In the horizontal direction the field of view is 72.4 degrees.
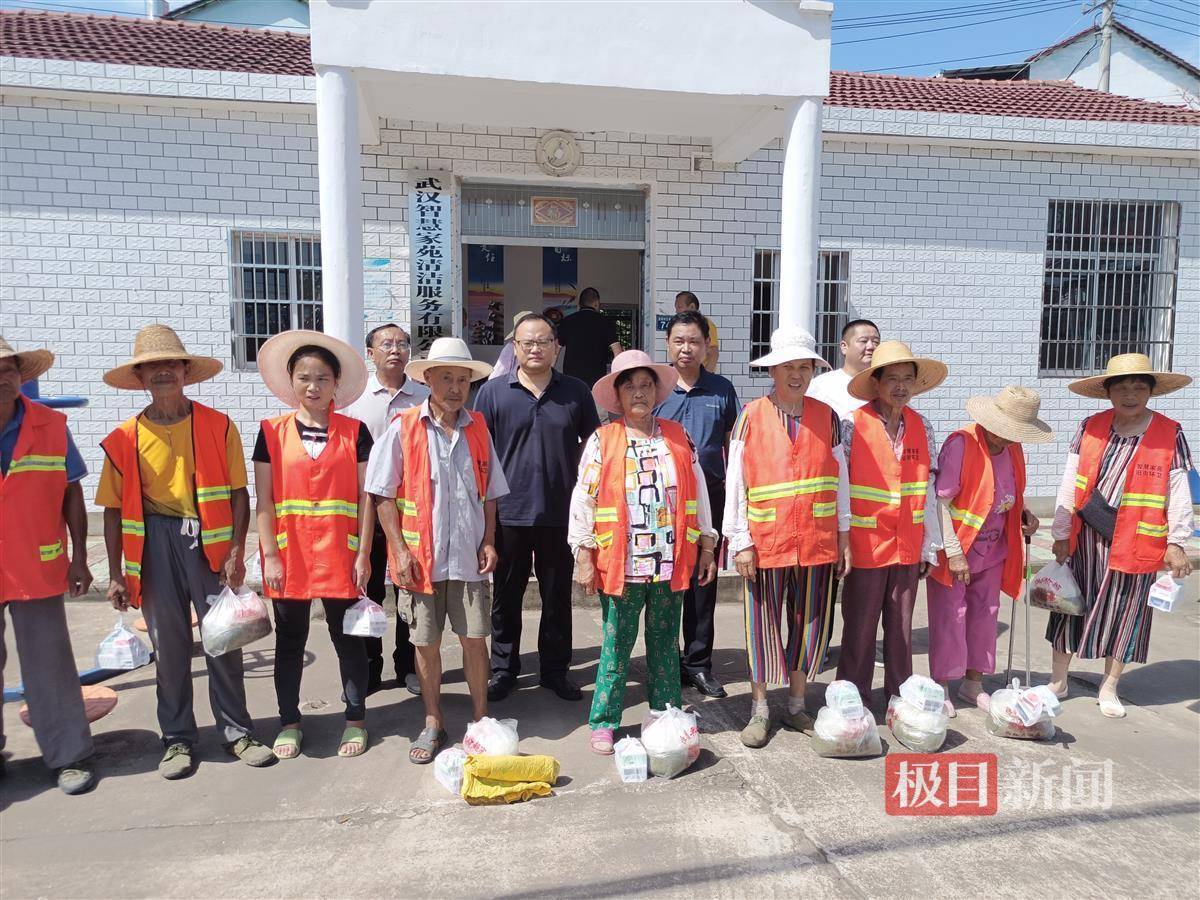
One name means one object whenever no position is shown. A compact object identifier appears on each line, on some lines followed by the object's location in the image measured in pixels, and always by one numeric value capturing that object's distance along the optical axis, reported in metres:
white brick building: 7.08
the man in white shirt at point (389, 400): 4.42
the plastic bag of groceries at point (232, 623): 3.41
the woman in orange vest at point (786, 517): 3.70
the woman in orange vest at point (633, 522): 3.58
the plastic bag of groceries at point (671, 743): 3.42
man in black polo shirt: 4.16
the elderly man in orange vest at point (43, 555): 3.24
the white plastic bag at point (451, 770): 3.35
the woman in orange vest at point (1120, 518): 4.11
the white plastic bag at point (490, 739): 3.39
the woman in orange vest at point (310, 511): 3.54
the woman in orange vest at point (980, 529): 4.05
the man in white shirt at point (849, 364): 4.55
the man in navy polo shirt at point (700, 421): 4.28
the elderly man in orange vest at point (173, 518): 3.40
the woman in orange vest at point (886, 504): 3.88
